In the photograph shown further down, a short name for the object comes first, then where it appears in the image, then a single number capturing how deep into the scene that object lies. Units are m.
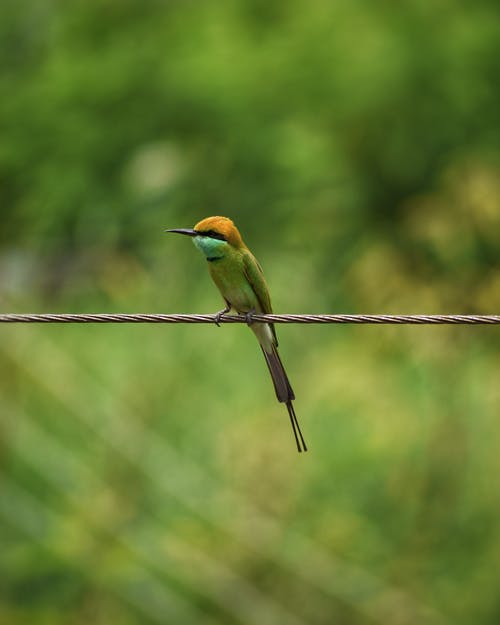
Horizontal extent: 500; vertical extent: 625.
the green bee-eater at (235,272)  8.98
